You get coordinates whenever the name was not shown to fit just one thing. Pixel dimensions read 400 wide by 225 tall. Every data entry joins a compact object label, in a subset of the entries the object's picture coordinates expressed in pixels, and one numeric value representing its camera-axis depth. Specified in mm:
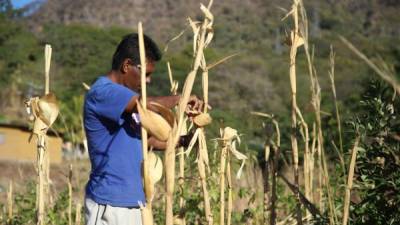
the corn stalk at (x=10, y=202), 3795
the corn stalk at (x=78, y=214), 3332
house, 21109
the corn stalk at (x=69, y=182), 3252
